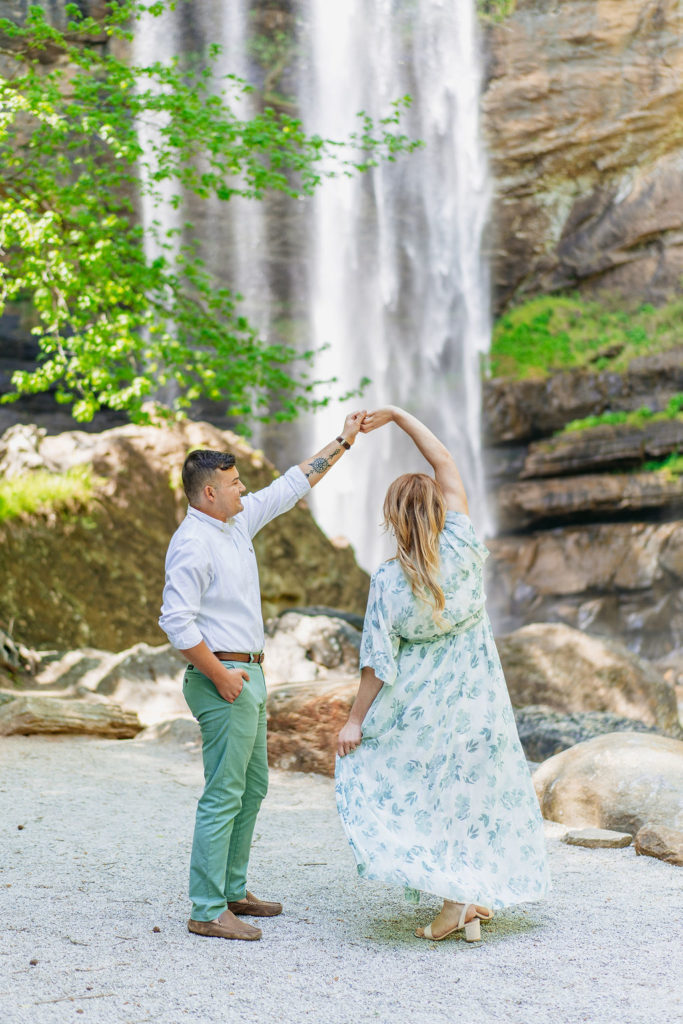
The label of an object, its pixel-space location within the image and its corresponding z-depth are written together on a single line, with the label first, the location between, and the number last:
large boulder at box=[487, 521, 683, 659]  19.31
